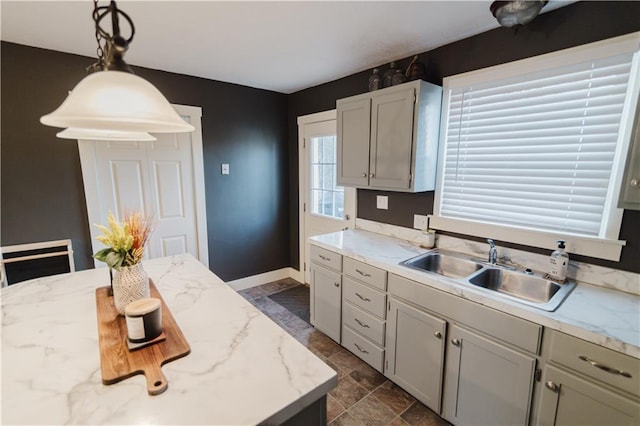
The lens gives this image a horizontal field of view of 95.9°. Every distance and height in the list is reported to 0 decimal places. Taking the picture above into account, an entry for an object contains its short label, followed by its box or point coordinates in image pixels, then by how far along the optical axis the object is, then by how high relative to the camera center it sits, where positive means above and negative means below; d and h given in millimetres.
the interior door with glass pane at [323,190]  3128 -196
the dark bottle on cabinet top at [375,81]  2389 +751
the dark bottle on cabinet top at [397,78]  2229 +730
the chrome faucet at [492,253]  1908 -524
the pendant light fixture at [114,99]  777 +198
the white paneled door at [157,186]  2582 -145
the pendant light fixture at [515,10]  1484 +852
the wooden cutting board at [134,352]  901 -633
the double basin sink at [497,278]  1547 -645
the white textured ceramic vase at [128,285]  1203 -479
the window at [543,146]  1535 +169
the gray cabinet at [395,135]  2092 +287
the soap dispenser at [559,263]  1615 -502
